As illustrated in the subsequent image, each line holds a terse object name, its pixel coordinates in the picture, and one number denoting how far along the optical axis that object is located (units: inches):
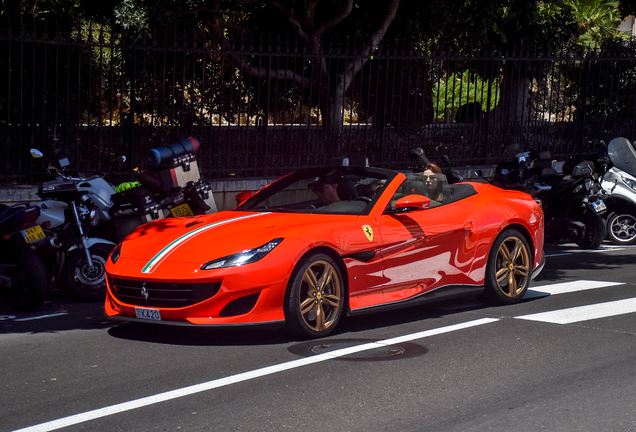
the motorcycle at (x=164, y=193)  391.2
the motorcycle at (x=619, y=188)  555.5
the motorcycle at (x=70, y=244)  353.7
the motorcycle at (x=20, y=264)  324.8
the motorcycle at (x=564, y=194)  528.7
